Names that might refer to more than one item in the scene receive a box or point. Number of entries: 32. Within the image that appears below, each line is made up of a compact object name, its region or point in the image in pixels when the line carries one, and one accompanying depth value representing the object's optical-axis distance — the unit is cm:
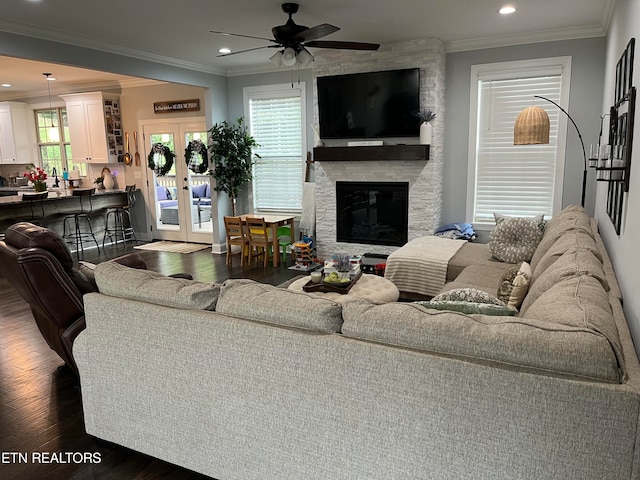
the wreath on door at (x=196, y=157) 766
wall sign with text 757
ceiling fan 404
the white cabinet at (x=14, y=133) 944
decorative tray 367
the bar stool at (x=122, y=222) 806
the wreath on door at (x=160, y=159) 799
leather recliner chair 246
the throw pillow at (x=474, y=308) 183
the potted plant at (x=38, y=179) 695
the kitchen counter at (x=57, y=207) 663
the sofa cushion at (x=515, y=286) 259
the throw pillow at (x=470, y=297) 199
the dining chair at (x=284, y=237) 657
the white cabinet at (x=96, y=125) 812
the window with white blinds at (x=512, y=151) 526
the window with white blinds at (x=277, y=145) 682
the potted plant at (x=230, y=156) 677
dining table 629
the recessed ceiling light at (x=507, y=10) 420
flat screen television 547
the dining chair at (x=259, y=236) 627
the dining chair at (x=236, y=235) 646
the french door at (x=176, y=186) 786
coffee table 363
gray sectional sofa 135
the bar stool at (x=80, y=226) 731
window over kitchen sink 918
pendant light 933
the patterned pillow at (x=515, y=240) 421
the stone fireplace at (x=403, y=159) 541
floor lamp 426
